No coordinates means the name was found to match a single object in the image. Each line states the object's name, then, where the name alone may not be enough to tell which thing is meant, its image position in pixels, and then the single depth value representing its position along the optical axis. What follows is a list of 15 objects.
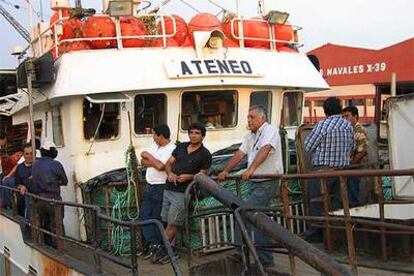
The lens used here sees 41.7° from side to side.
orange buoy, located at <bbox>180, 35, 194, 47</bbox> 7.50
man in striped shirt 5.51
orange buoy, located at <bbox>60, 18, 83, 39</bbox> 7.37
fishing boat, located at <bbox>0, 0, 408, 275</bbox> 6.66
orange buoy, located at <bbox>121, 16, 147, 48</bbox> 7.17
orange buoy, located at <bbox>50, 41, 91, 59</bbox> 7.08
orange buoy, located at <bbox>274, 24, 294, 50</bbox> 8.15
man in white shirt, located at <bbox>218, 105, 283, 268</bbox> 5.03
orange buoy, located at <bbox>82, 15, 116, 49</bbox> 7.05
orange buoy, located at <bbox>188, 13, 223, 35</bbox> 7.56
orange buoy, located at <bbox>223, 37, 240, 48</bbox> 7.64
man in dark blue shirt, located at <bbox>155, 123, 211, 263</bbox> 5.42
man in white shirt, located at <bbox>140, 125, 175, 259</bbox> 5.83
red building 25.78
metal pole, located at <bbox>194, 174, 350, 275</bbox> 2.87
